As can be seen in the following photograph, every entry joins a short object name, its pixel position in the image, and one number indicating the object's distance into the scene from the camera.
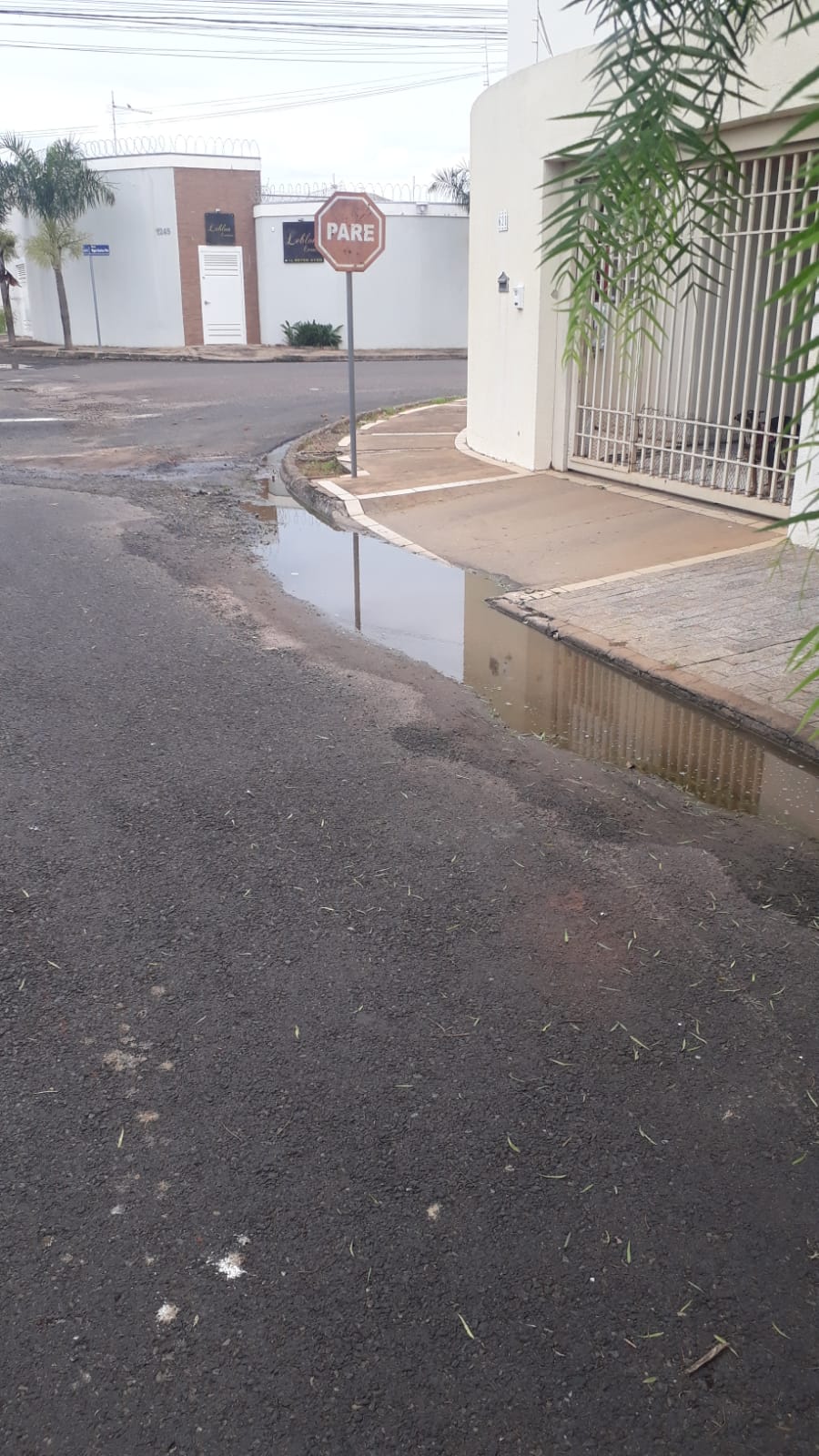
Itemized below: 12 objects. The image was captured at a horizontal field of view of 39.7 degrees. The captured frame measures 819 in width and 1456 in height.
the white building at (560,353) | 9.79
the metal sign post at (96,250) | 35.59
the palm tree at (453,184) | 40.78
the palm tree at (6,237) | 36.12
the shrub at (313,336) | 36.72
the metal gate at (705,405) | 9.38
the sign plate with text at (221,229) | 36.44
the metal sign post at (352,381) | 11.98
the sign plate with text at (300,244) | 36.31
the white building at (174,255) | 35.81
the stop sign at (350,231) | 11.43
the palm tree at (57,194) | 35.12
